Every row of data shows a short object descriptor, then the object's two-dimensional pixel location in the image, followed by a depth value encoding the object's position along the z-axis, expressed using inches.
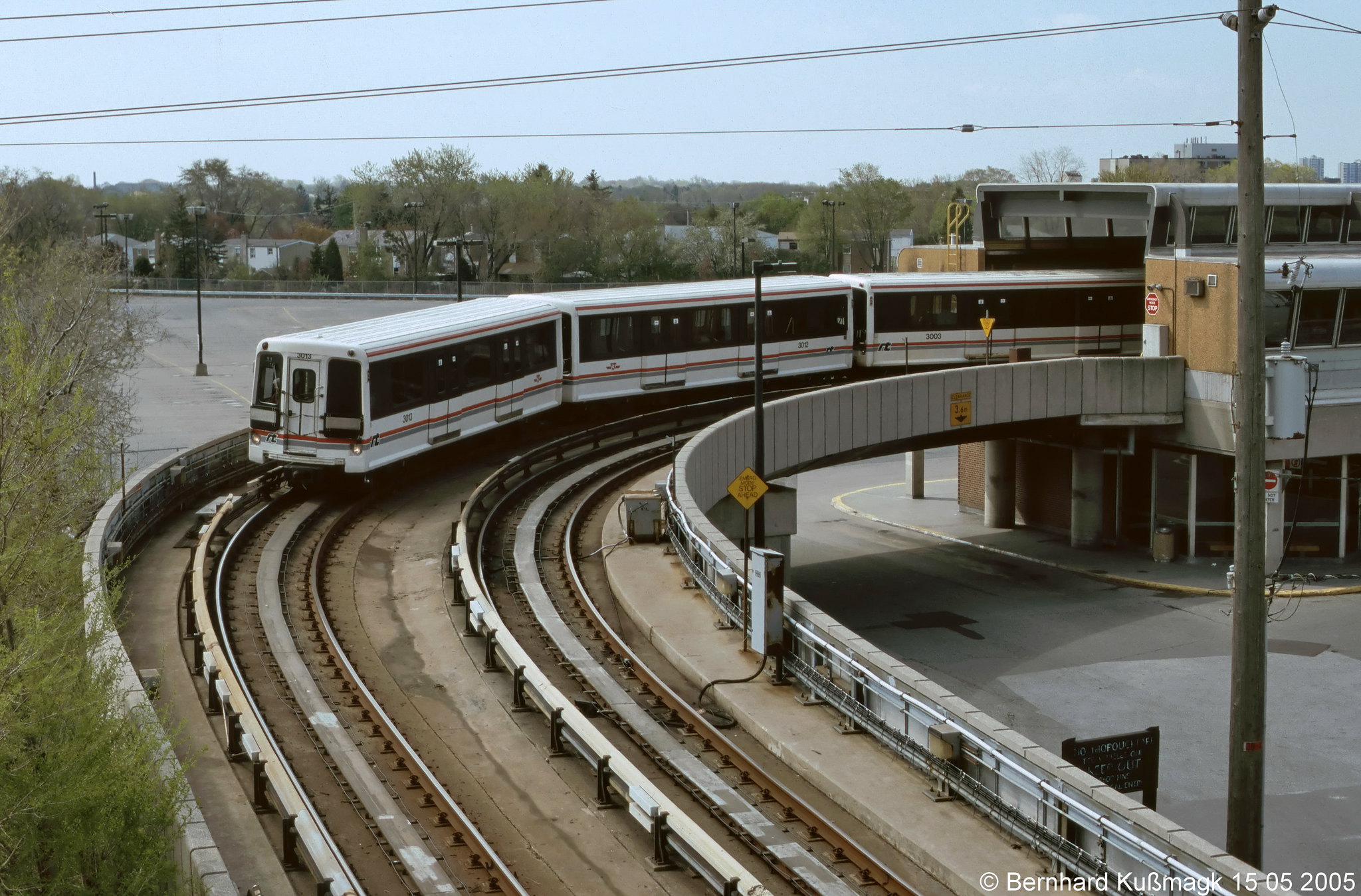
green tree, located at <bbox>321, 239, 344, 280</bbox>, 4042.8
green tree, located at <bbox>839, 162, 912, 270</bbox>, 4416.8
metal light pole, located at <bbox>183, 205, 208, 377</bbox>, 2235.5
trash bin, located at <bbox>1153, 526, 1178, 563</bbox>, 1486.2
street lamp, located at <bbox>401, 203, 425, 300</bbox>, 3725.4
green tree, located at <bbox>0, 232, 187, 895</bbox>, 511.8
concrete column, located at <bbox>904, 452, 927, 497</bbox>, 1856.5
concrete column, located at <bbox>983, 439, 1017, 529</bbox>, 1715.1
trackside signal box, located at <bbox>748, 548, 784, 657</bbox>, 652.1
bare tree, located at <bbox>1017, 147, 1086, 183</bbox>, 5172.2
